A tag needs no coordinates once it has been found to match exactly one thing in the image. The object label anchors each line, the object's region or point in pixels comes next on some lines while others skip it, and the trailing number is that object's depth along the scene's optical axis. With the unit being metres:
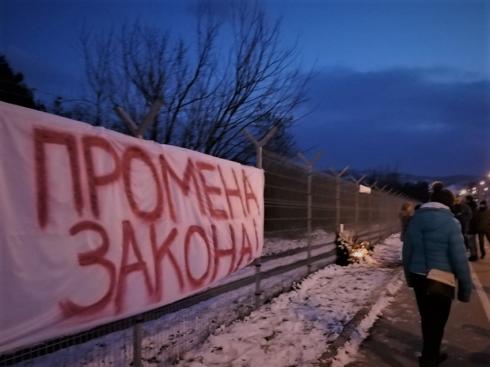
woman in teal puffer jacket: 5.19
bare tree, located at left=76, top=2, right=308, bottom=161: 14.65
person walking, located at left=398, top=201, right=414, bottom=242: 12.38
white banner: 3.18
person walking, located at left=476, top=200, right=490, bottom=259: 15.97
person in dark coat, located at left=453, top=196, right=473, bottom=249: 15.77
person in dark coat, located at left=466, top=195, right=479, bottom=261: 16.72
